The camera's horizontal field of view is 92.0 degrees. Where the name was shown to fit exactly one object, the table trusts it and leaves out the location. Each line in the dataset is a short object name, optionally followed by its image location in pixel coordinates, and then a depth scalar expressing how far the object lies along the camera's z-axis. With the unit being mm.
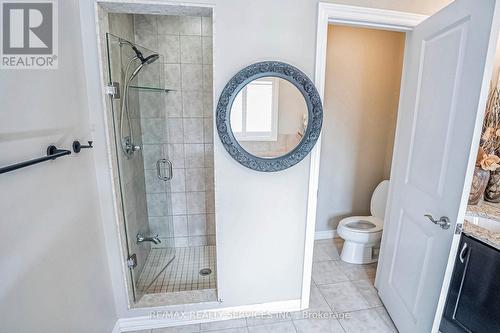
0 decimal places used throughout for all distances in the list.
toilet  2312
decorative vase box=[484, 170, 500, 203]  1606
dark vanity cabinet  1102
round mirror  1435
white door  1118
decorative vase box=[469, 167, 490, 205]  1525
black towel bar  756
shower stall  1717
